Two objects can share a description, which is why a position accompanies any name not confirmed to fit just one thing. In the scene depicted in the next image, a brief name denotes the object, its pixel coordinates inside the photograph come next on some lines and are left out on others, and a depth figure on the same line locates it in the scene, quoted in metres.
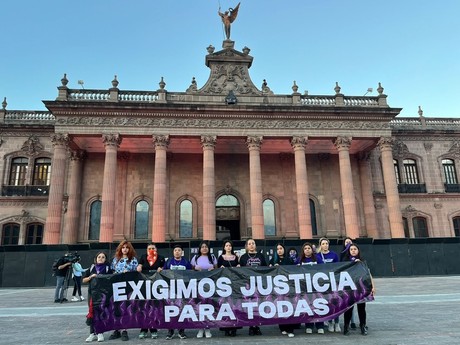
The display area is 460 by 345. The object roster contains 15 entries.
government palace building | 25.56
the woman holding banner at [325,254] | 8.43
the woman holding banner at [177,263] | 8.22
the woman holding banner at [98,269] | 7.64
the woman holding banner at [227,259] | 8.24
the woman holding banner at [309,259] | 8.10
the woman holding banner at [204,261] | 8.16
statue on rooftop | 30.42
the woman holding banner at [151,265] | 7.68
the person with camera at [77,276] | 13.54
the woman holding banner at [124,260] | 8.01
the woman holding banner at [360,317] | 7.54
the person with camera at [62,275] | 13.05
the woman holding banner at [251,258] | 8.18
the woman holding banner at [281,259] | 7.83
